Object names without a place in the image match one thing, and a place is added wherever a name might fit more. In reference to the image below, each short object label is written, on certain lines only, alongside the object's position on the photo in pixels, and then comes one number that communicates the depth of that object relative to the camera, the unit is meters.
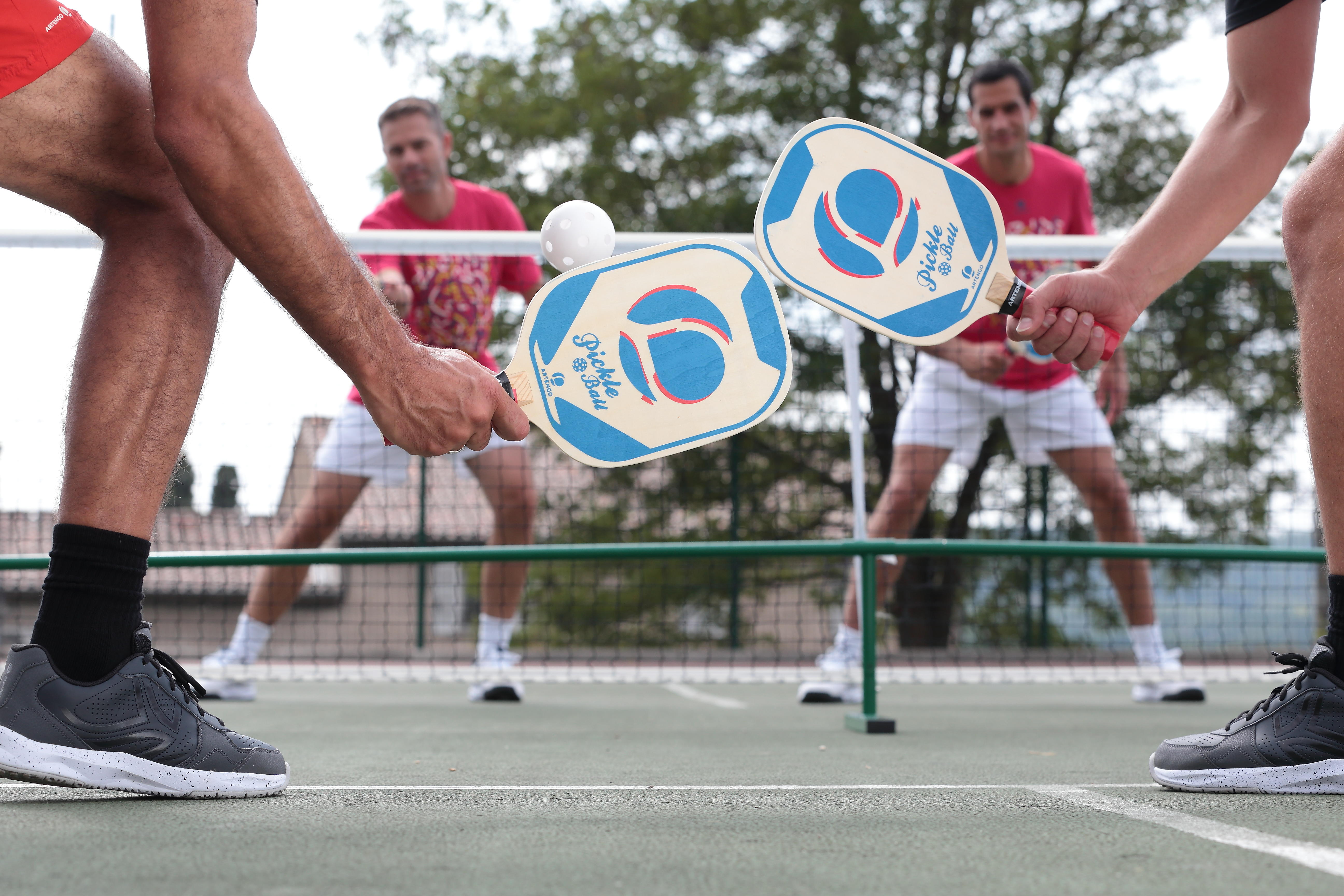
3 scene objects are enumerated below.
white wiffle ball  2.18
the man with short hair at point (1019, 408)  4.51
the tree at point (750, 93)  14.95
